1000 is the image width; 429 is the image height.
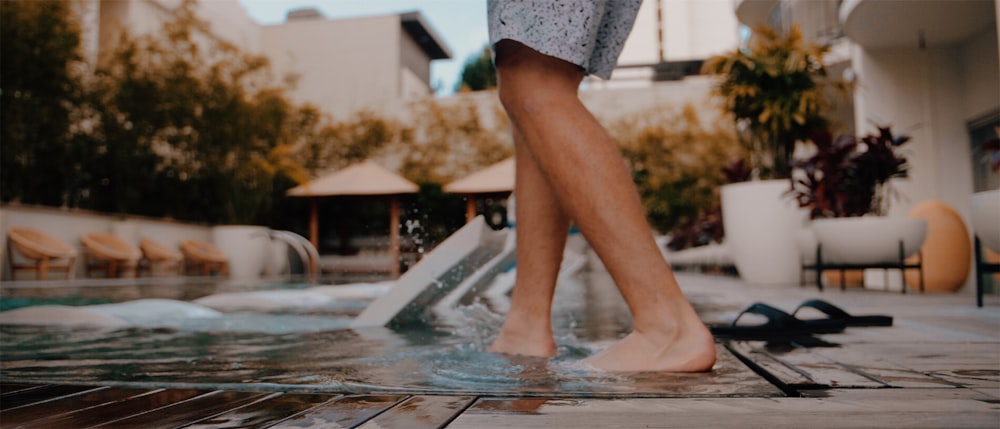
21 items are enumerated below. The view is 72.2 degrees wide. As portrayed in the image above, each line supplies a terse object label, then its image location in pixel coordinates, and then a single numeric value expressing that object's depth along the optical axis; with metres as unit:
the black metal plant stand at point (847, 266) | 3.50
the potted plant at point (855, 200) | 3.44
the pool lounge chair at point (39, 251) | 6.63
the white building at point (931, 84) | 5.08
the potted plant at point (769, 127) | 4.73
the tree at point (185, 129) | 8.51
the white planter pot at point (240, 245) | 10.41
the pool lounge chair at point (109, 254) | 7.71
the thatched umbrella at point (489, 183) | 10.33
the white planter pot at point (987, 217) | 2.01
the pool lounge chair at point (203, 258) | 9.62
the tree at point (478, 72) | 23.59
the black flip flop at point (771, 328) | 1.36
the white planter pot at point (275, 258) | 11.27
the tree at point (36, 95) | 6.92
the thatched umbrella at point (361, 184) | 10.91
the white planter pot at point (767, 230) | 4.69
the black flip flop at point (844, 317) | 1.50
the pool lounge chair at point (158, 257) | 8.69
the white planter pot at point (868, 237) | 3.39
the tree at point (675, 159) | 12.62
